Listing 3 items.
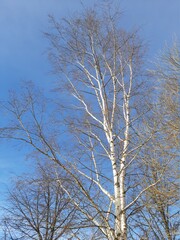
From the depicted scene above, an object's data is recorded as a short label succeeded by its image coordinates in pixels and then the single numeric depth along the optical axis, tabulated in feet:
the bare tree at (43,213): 40.65
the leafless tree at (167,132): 23.16
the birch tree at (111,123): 23.58
